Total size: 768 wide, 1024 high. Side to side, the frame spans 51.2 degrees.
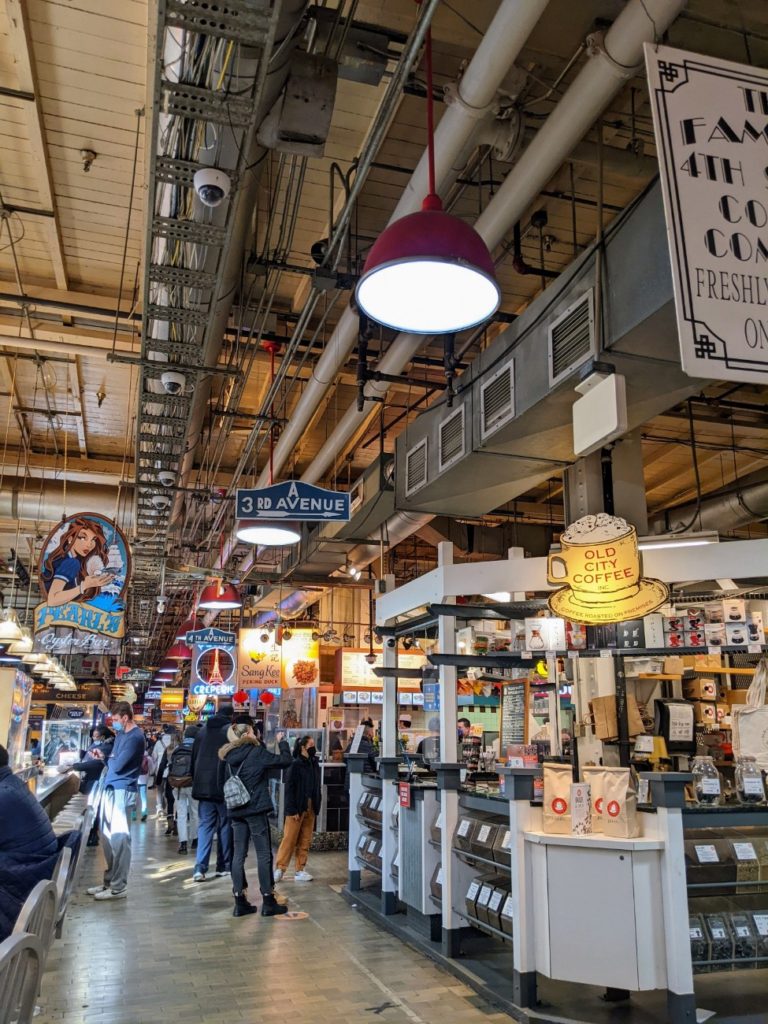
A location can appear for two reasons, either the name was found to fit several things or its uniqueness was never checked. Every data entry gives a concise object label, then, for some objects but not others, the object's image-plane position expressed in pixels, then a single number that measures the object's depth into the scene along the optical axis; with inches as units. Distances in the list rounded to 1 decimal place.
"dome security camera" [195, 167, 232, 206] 160.4
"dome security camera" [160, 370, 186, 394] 258.4
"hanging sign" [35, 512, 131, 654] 282.2
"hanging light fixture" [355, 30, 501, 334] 120.8
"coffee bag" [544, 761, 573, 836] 198.1
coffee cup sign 223.8
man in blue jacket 304.0
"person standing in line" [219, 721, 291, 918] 279.6
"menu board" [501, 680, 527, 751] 274.5
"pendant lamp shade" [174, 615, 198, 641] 788.9
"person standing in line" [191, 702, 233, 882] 336.5
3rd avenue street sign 280.2
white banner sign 100.4
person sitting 156.6
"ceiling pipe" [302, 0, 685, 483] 138.3
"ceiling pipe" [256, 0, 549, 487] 136.9
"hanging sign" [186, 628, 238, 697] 577.9
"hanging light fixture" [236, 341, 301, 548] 343.0
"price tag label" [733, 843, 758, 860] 197.6
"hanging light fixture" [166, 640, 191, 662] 848.7
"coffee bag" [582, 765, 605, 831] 194.5
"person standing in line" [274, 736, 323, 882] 334.0
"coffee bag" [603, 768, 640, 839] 189.3
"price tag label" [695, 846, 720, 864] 195.5
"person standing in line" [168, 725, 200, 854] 401.1
